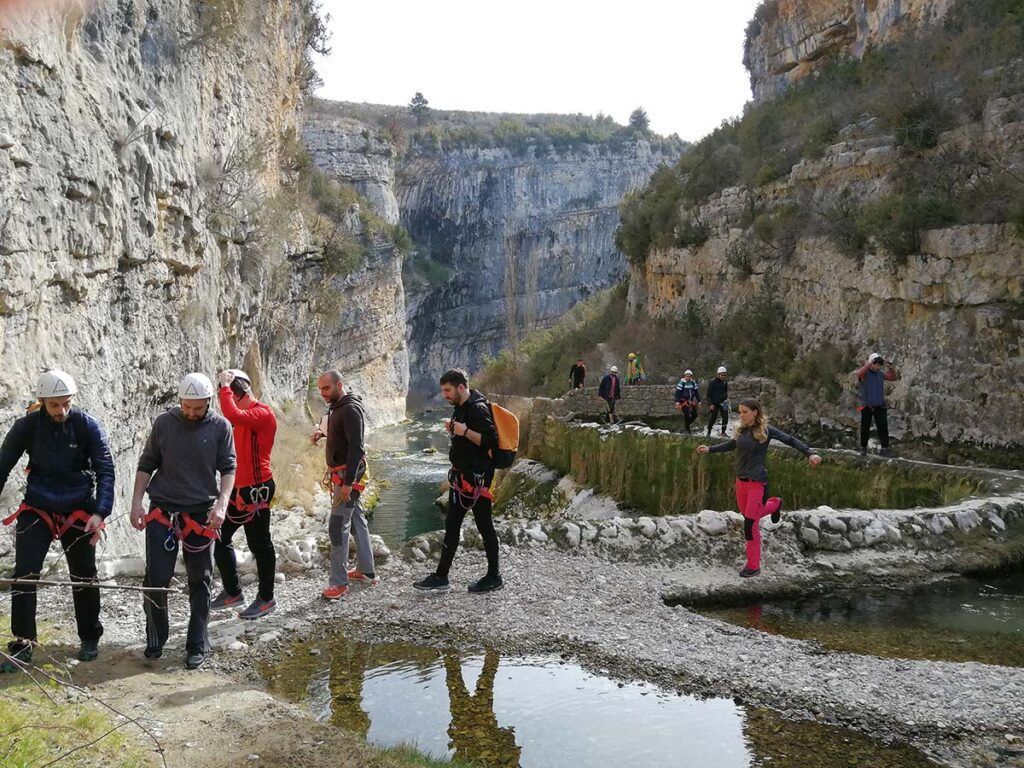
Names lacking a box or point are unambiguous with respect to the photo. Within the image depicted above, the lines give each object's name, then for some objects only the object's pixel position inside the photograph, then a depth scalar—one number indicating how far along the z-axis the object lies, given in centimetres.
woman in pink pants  791
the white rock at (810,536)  907
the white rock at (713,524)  902
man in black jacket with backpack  689
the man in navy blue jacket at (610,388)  1978
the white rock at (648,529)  889
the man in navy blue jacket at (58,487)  507
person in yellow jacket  2419
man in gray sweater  531
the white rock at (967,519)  965
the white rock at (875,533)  922
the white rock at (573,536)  876
